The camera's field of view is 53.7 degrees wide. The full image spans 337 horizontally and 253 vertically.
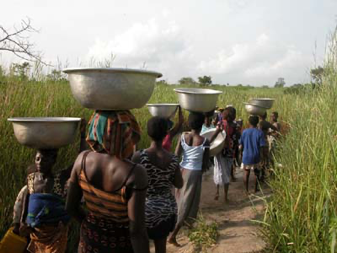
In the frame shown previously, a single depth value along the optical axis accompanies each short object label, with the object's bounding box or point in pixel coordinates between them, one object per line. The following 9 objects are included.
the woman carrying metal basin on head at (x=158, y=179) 3.05
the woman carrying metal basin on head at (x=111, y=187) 1.84
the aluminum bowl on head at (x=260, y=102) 7.05
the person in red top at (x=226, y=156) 6.01
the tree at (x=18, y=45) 5.44
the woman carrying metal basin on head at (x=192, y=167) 4.43
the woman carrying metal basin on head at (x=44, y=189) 2.61
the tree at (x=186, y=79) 26.24
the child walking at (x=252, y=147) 6.41
